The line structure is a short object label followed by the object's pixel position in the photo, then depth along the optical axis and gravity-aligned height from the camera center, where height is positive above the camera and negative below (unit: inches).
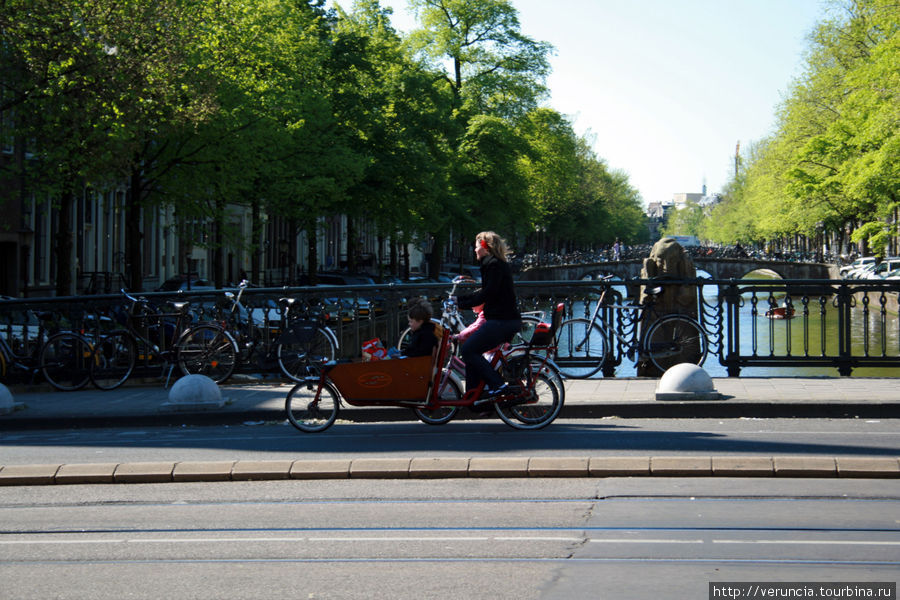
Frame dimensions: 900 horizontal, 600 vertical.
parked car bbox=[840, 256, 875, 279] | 2485.2 +101.7
